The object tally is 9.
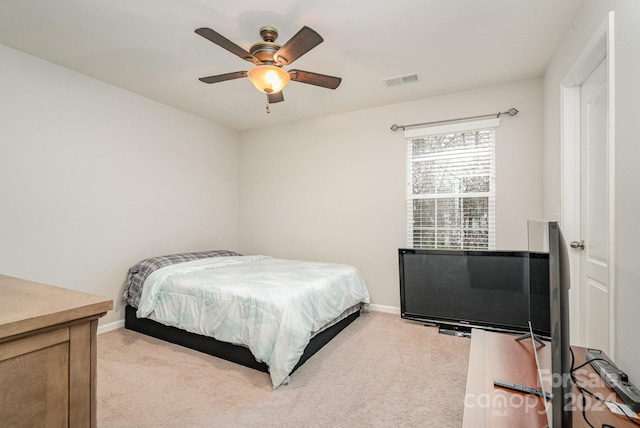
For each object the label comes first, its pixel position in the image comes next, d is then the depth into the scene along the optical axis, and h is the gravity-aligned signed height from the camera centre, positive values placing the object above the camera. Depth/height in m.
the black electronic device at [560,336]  0.71 -0.28
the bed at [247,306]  2.31 -0.78
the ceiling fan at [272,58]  1.99 +1.13
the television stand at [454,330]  3.06 -1.15
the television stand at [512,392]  0.97 -0.64
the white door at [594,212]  1.92 +0.03
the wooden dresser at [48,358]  0.79 -0.39
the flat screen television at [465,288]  2.76 -0.69
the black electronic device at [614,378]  1.03 -0.60
